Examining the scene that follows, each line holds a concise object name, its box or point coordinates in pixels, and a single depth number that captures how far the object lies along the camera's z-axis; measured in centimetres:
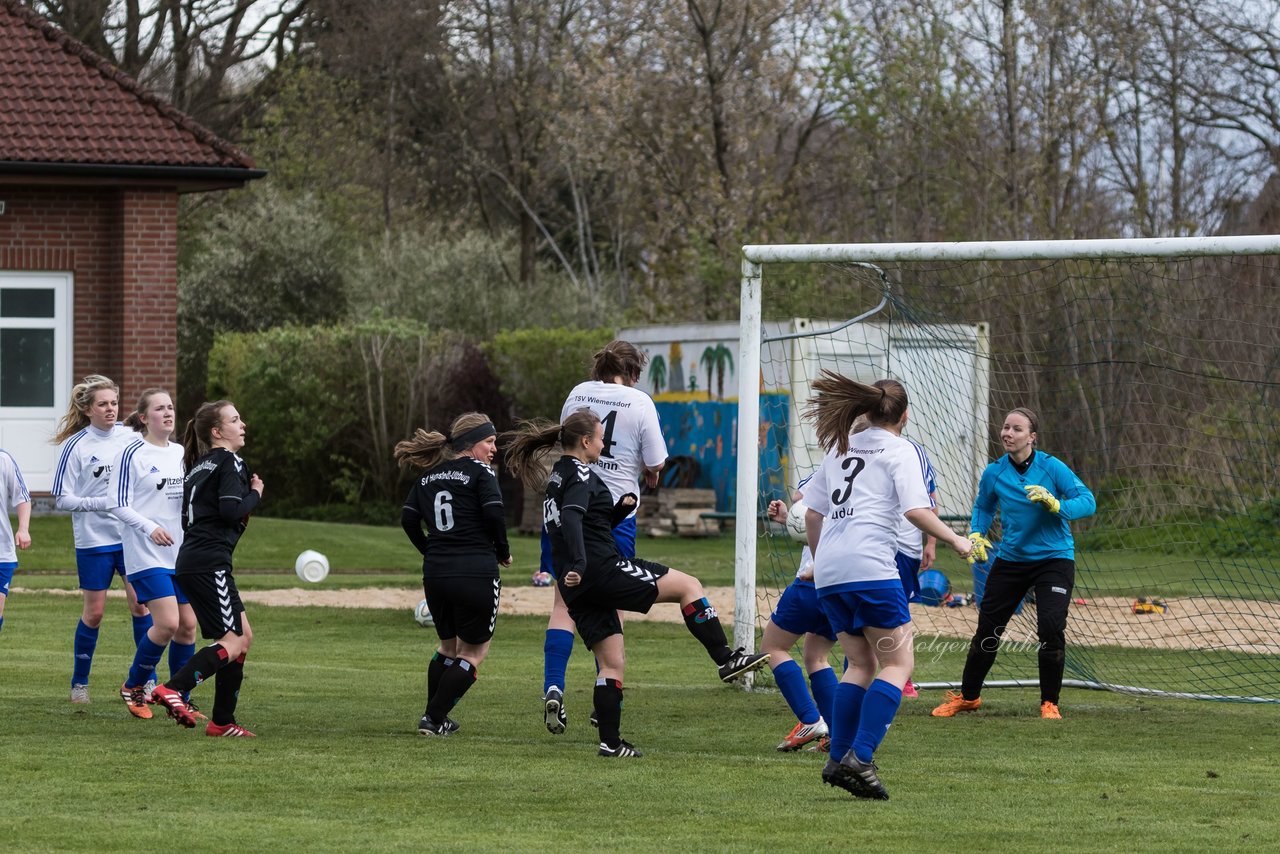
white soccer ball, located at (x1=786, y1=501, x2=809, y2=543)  3035
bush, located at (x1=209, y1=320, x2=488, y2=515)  5450
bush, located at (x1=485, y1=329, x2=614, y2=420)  5250
